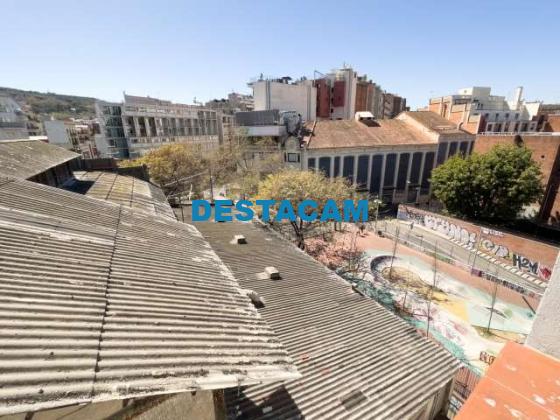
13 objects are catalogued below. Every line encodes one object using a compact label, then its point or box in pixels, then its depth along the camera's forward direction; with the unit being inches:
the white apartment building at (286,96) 1749.5
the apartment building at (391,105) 2804.4
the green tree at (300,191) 672.4
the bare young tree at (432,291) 480.1
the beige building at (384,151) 1203.0
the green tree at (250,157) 1222.0
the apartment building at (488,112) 1454.2
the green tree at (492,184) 767.7
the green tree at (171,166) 1034.1
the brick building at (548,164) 863.1
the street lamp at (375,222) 1000.9
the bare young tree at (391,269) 698.2
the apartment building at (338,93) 2009.1
